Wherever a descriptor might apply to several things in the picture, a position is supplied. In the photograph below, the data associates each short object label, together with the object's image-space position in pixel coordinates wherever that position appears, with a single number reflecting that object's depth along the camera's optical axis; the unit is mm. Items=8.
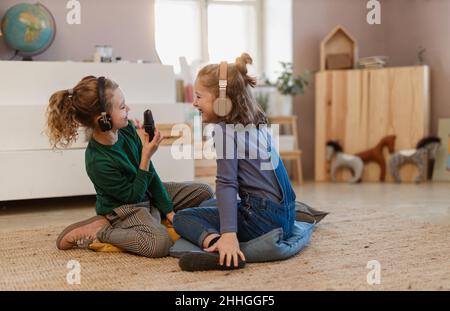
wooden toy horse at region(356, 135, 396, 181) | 3338
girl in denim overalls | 1364
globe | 2574
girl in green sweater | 1565
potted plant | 3428
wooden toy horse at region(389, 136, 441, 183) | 3246
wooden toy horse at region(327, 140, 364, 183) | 3344
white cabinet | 2361
